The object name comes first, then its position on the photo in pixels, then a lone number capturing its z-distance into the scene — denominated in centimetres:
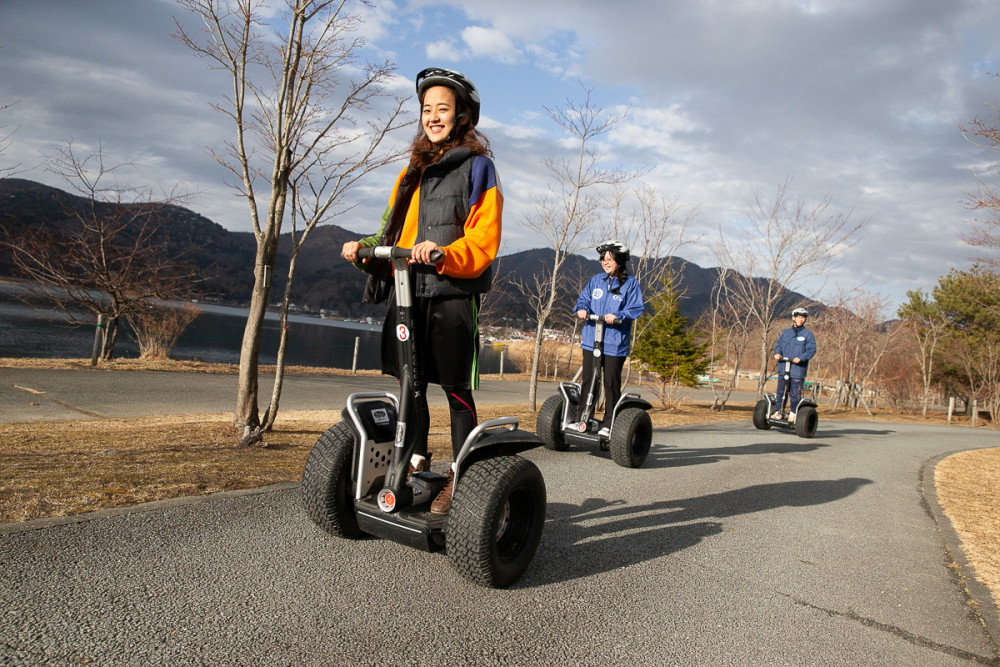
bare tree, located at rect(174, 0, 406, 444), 609
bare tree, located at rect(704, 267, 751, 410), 1989
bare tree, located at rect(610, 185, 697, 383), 1534
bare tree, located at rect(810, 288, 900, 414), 3575
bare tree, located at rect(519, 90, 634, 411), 1209
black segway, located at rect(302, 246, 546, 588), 266
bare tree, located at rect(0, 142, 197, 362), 1678
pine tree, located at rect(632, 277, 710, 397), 2119
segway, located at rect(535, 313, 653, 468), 610
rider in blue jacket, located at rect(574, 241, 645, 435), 673
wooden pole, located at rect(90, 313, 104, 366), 1596
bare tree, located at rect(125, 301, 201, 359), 2023
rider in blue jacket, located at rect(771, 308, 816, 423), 1173
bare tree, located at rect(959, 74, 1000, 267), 752
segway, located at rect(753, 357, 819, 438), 1116
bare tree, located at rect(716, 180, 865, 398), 1900
